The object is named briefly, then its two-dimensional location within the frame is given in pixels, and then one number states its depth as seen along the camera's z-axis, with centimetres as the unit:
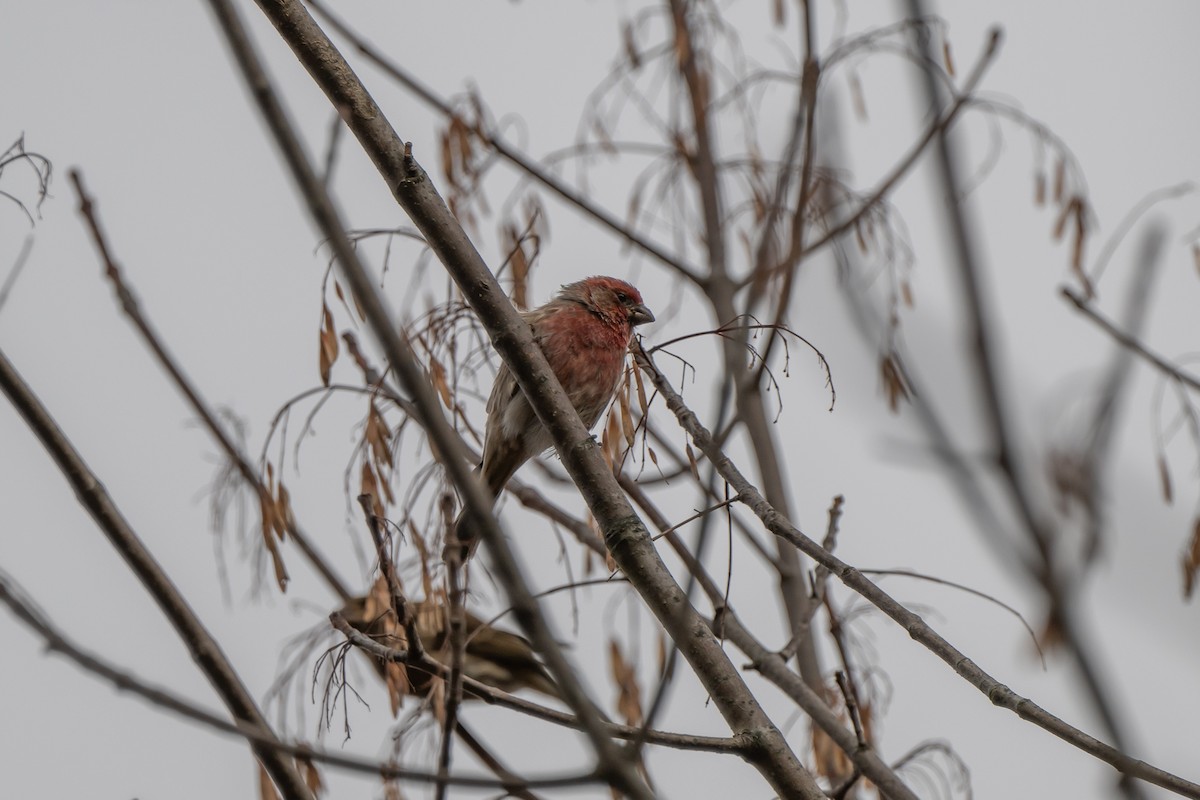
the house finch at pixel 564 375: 1220
